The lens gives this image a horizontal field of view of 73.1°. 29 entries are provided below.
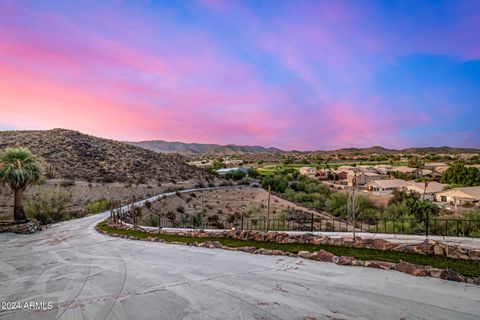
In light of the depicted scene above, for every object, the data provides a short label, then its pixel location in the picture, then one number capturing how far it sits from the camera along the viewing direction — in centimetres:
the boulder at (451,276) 820
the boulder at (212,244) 1408
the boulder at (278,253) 1190
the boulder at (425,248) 1092
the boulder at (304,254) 1118
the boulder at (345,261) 1009
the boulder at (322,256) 1066
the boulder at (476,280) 796
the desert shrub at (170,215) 3359
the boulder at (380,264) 948
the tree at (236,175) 6884
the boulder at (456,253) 1027
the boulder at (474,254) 1006
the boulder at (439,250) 1069
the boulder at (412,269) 873
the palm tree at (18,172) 2378
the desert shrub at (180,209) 3740
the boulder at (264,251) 1217
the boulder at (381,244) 1190
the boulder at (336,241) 1290
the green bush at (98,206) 3475
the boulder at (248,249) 1277
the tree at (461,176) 6006
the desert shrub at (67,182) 4000
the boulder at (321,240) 1334
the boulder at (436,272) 853
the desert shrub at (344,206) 3596
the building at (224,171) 7330
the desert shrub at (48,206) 2764
